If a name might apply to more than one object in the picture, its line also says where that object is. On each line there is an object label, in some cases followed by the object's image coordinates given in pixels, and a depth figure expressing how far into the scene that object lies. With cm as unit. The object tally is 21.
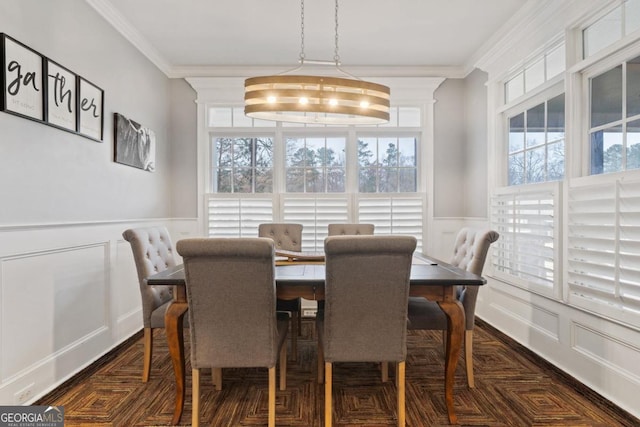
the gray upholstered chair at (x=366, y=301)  181
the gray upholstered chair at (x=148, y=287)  243
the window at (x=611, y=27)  217
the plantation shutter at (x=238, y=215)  441
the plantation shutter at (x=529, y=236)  278
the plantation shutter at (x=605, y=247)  207
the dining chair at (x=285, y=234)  348
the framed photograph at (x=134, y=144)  323
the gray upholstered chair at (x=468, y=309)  241
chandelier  239
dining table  203
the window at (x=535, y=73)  288
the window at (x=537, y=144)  289
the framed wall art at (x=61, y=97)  236
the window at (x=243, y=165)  452
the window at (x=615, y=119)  220
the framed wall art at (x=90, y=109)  271
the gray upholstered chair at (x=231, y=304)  177
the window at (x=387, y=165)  451
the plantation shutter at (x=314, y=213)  438
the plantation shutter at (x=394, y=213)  442
